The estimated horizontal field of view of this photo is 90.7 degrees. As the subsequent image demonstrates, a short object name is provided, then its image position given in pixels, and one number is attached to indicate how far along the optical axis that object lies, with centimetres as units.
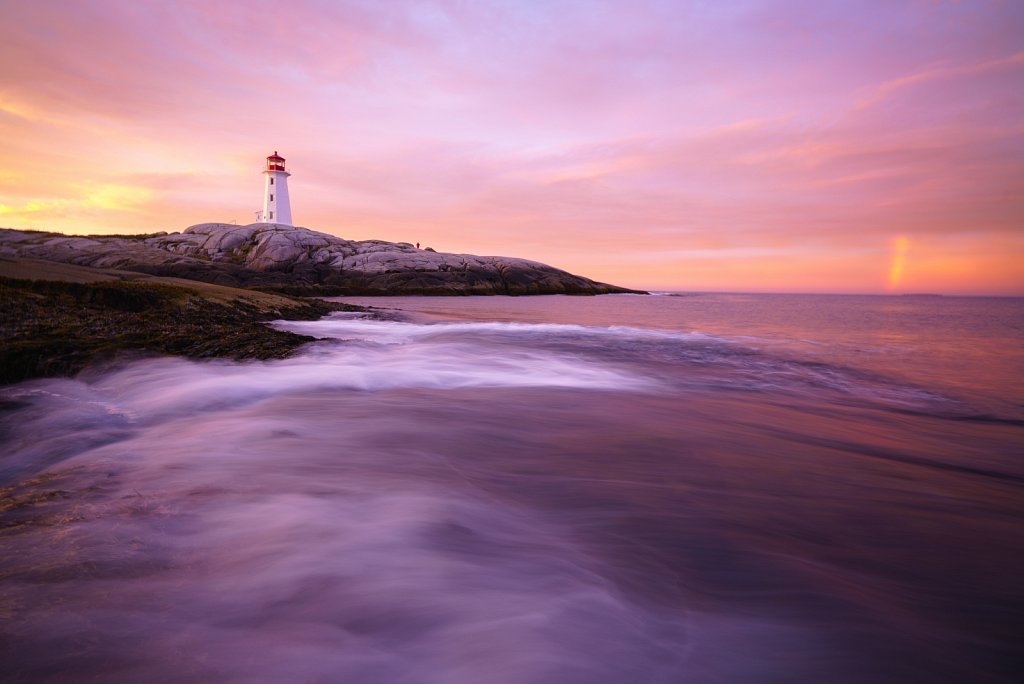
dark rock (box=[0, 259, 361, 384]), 572
